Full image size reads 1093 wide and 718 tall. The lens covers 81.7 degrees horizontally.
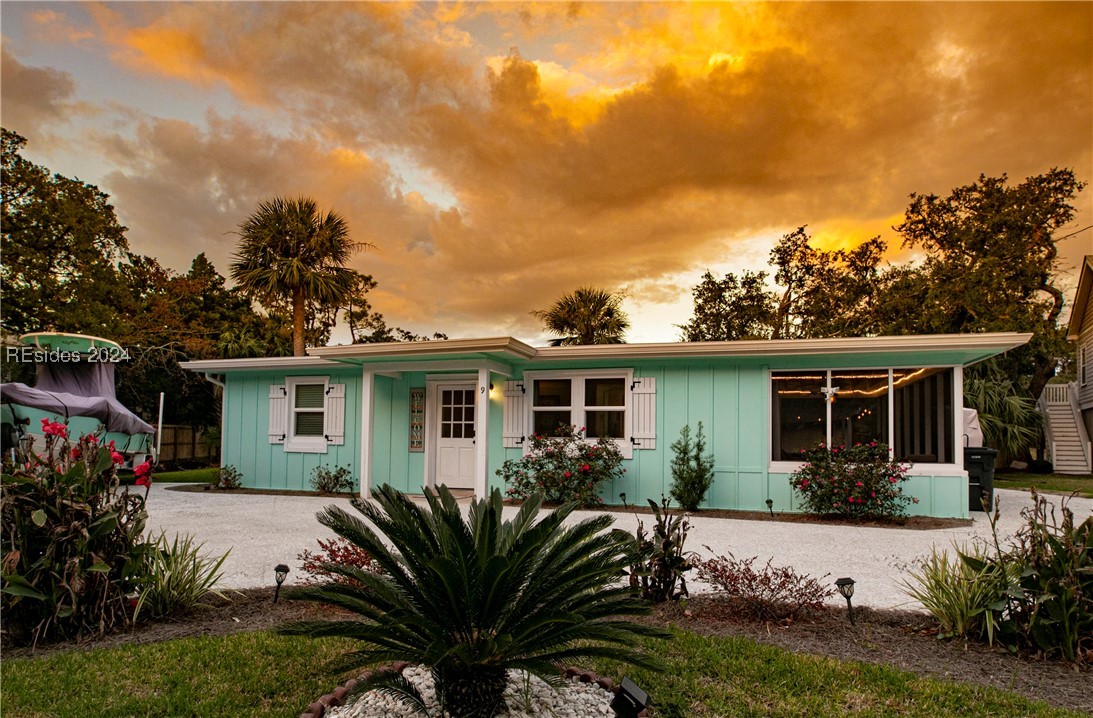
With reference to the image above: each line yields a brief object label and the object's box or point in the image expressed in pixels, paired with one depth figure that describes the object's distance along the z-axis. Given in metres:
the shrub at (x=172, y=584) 3.63
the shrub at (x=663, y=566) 3.81
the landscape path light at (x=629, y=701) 2.20
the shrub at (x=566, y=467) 9.20
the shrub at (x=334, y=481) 11.01
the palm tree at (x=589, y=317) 18.34
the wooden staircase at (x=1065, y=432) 17.00
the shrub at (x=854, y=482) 8.06
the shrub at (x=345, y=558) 3.92
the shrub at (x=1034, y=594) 3.02
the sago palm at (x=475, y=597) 1.93
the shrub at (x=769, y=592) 3.70
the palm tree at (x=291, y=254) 16.44
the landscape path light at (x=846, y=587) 3.37
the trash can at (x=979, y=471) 9.19
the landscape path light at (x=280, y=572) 3.58
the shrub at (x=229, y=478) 11.66
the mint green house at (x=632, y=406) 8.56
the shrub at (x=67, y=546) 3.21
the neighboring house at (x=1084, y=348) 17.70
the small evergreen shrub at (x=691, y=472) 8.99
